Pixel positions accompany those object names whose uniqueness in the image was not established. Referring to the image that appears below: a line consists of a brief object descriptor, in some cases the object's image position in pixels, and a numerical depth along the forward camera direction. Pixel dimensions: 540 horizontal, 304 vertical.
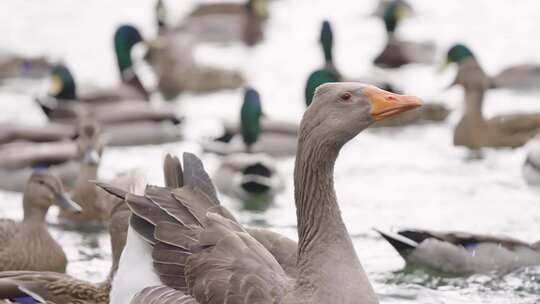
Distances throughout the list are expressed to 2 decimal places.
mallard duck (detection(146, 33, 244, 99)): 15.60
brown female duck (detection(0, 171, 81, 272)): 8.64
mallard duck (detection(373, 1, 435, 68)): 16.70
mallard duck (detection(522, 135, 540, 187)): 11.09
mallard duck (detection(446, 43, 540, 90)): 14.95
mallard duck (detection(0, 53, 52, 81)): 15.66
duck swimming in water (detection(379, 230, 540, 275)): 8.58
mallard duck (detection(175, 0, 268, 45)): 18.72
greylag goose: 5.96
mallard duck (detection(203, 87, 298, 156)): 11.94
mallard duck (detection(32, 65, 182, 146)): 13.02
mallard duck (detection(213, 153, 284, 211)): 10.87
